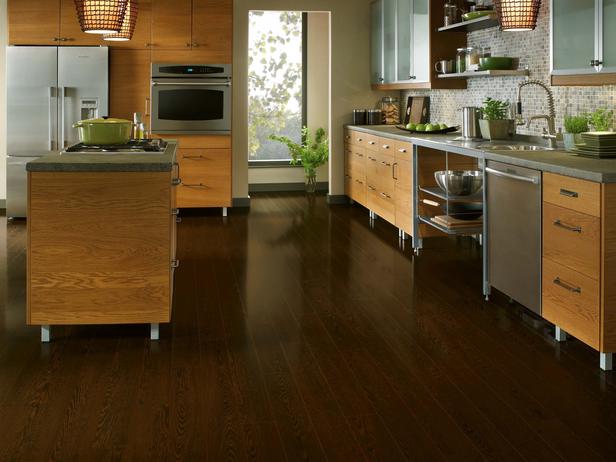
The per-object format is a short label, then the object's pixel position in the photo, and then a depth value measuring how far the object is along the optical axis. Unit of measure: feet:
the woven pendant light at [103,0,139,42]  17.72
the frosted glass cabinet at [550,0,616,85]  13.84
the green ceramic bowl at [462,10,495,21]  19.93
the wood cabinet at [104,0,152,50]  27.37
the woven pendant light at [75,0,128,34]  14.47
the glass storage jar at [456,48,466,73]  21.86
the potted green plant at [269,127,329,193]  33.40
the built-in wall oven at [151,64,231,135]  27.48
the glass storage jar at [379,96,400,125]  29.68
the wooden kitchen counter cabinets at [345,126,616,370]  11.48
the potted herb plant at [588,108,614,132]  14.93
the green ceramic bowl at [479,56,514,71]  20.03
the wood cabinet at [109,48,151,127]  27.32
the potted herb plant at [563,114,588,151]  14.85
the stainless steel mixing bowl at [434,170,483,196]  19.03
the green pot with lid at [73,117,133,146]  15.70
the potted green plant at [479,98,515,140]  19.17
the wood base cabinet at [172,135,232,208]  27.86
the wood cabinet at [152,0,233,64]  27.48
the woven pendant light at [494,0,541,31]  15.79
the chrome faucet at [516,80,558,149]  16.29
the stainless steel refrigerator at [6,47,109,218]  26.55
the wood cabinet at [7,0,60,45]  26.58
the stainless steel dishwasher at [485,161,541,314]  13.62
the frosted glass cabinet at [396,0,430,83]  23.65
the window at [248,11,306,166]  34.30
